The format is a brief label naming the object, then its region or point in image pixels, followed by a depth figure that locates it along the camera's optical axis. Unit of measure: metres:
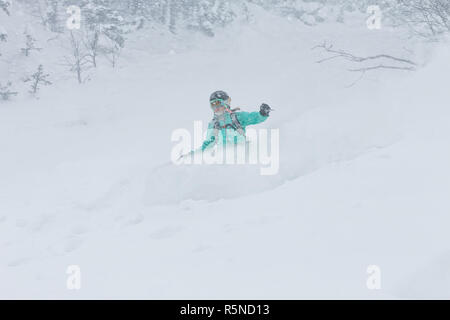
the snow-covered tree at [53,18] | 23.11
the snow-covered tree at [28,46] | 19.16
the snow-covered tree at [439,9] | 10.15
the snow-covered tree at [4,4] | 17.89
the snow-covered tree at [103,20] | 22.28
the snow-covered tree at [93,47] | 20.24
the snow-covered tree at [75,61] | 18.89
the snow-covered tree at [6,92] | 16.38
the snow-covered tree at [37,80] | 16.94
